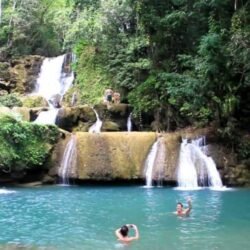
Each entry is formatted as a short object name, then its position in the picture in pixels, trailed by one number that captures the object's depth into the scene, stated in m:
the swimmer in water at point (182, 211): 9.75
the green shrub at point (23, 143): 14.70
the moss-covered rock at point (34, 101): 19.86
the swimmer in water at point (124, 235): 7.62
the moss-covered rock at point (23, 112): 17.10
